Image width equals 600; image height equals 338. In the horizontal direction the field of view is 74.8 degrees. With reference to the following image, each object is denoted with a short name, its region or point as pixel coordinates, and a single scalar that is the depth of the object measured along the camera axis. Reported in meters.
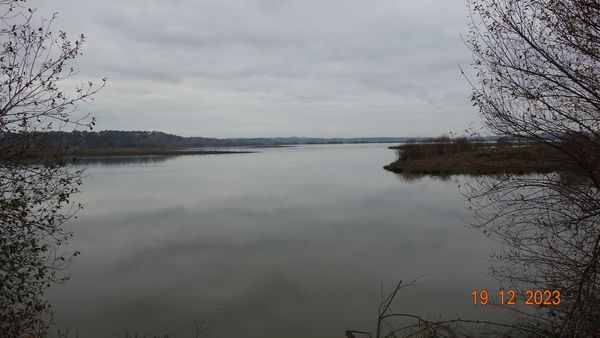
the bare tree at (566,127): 4.17
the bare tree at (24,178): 4.48
